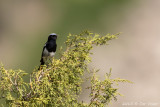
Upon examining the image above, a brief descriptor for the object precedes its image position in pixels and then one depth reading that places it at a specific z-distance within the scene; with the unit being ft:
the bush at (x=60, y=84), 36.11
